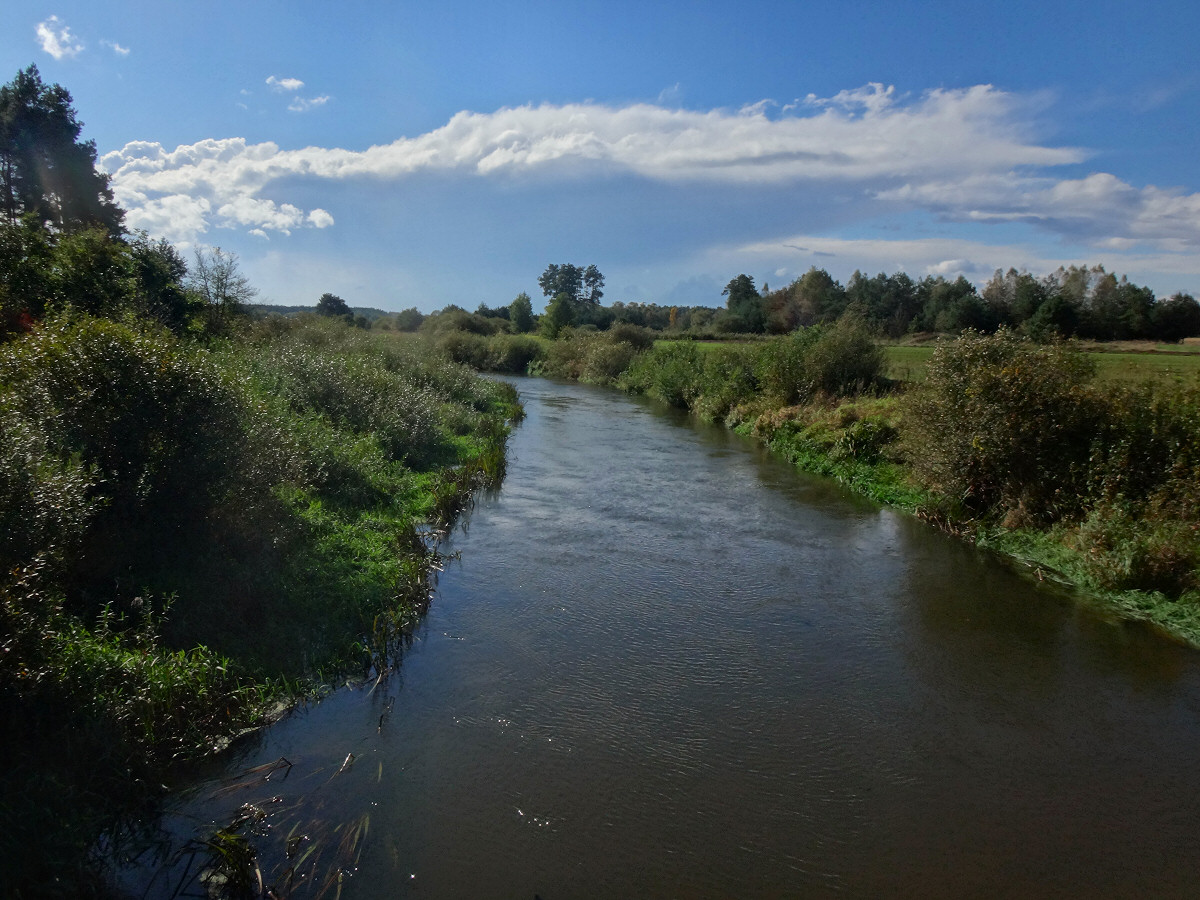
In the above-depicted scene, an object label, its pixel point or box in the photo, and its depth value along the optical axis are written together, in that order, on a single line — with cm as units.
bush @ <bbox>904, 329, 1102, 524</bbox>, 1246
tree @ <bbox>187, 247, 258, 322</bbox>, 2533
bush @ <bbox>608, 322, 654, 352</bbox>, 5188
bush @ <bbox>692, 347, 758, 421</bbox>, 2989
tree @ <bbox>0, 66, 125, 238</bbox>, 3216
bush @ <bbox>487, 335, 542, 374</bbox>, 5747
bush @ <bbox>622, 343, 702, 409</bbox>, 3528
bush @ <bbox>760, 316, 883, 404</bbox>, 2517
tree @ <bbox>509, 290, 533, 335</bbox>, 7944
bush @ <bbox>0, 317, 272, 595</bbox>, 700
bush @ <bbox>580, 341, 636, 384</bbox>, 4847
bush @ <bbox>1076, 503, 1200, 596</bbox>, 991
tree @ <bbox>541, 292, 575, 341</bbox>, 6769
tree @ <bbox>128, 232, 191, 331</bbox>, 1909
